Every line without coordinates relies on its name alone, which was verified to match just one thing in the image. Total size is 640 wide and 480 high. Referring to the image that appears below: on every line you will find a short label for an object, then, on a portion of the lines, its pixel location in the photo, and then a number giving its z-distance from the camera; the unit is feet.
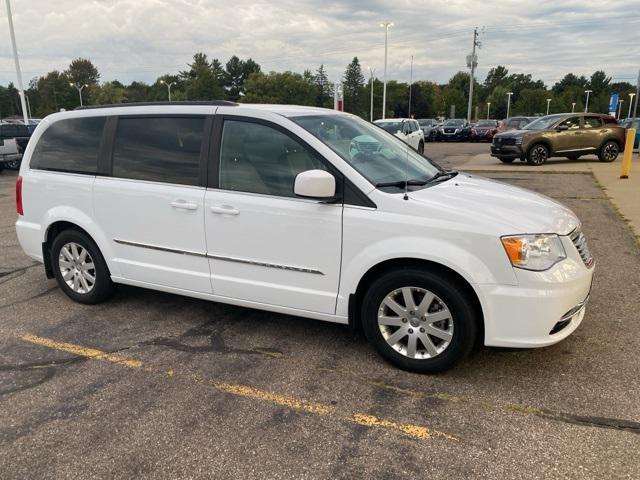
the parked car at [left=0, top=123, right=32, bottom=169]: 52.35
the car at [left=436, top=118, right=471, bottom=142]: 114.73
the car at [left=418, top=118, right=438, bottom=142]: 116.78
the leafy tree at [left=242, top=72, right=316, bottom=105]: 319.88
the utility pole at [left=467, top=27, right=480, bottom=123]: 200.44
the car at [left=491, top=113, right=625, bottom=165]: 56.75
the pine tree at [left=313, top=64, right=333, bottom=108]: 354.64
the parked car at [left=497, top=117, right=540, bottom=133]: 82.33
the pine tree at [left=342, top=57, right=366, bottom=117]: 352.69
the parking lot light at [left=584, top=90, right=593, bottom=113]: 355.56
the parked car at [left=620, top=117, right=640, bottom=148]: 65.82
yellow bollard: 43.75
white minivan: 10.59
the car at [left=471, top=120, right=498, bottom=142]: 111.55
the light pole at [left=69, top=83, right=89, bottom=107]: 351.46
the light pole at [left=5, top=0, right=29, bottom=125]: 91.81
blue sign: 133.67
